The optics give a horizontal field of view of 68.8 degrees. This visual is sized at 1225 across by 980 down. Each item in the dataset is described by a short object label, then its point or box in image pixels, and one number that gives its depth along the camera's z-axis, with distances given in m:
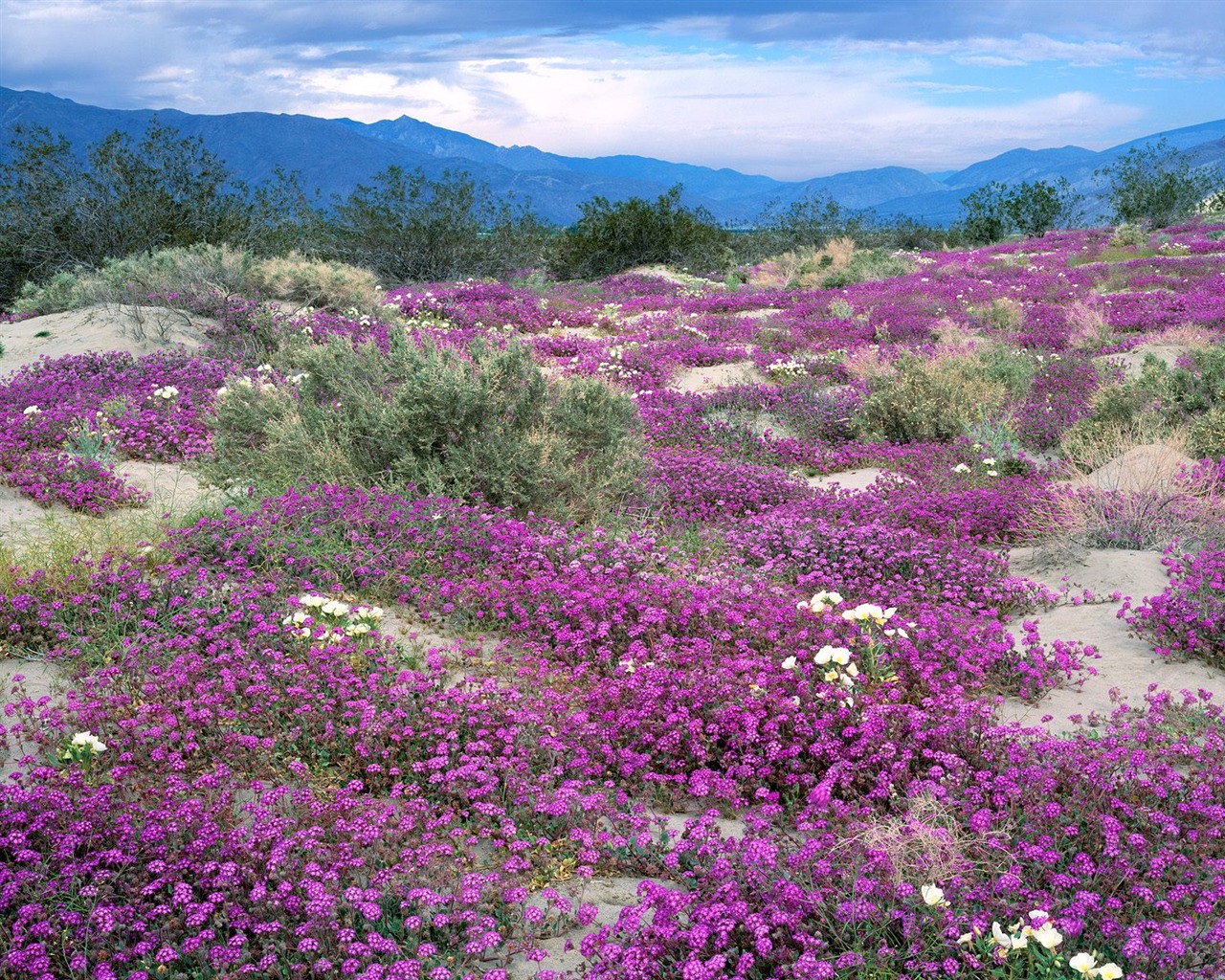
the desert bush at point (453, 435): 7.86
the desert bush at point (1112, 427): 9.01
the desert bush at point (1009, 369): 12.23
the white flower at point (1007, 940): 2.69
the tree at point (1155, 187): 42.31
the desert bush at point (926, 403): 11.05
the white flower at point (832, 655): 4.46
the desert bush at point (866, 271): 27.27
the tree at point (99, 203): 23.27
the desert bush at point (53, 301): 17.45
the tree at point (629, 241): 34.00
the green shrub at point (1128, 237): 32.88
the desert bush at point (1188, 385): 10.70
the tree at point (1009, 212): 45.22
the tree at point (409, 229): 28.70
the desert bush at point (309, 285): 18.36
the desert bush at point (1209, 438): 8.98
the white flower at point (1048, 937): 2.66
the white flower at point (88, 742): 3.92
